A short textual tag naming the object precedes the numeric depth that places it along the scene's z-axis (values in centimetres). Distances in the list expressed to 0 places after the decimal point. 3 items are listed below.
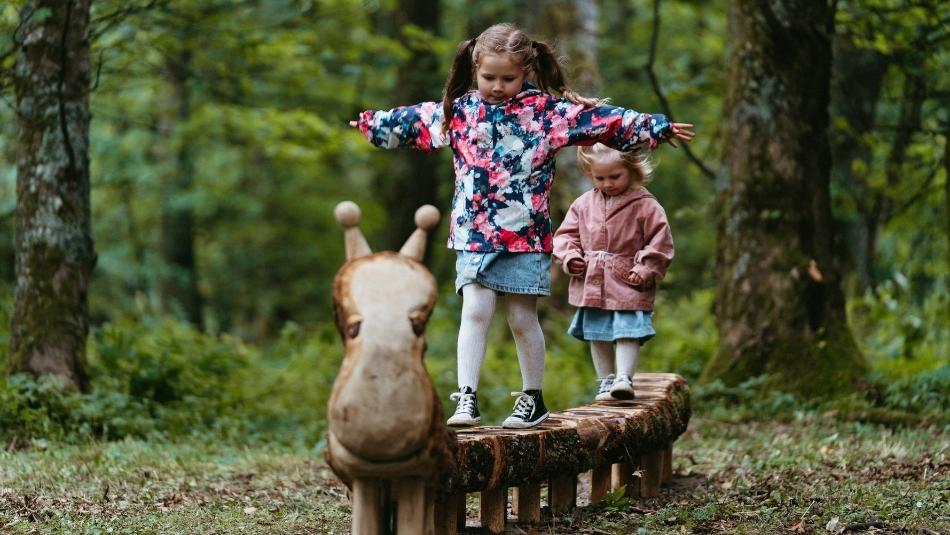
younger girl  1198
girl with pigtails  998
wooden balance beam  902
